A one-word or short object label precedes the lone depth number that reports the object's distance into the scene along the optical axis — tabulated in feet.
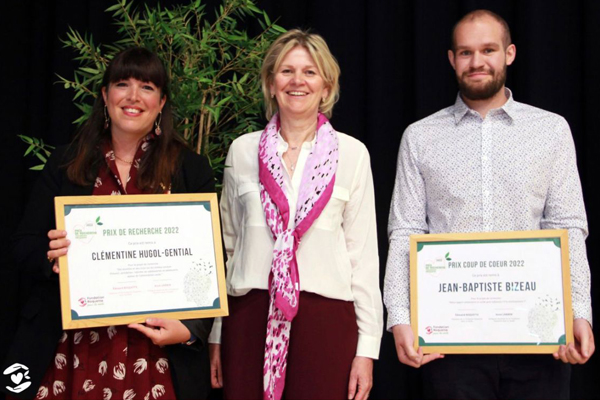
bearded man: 7.34
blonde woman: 7.25
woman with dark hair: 6.78
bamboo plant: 8.50
